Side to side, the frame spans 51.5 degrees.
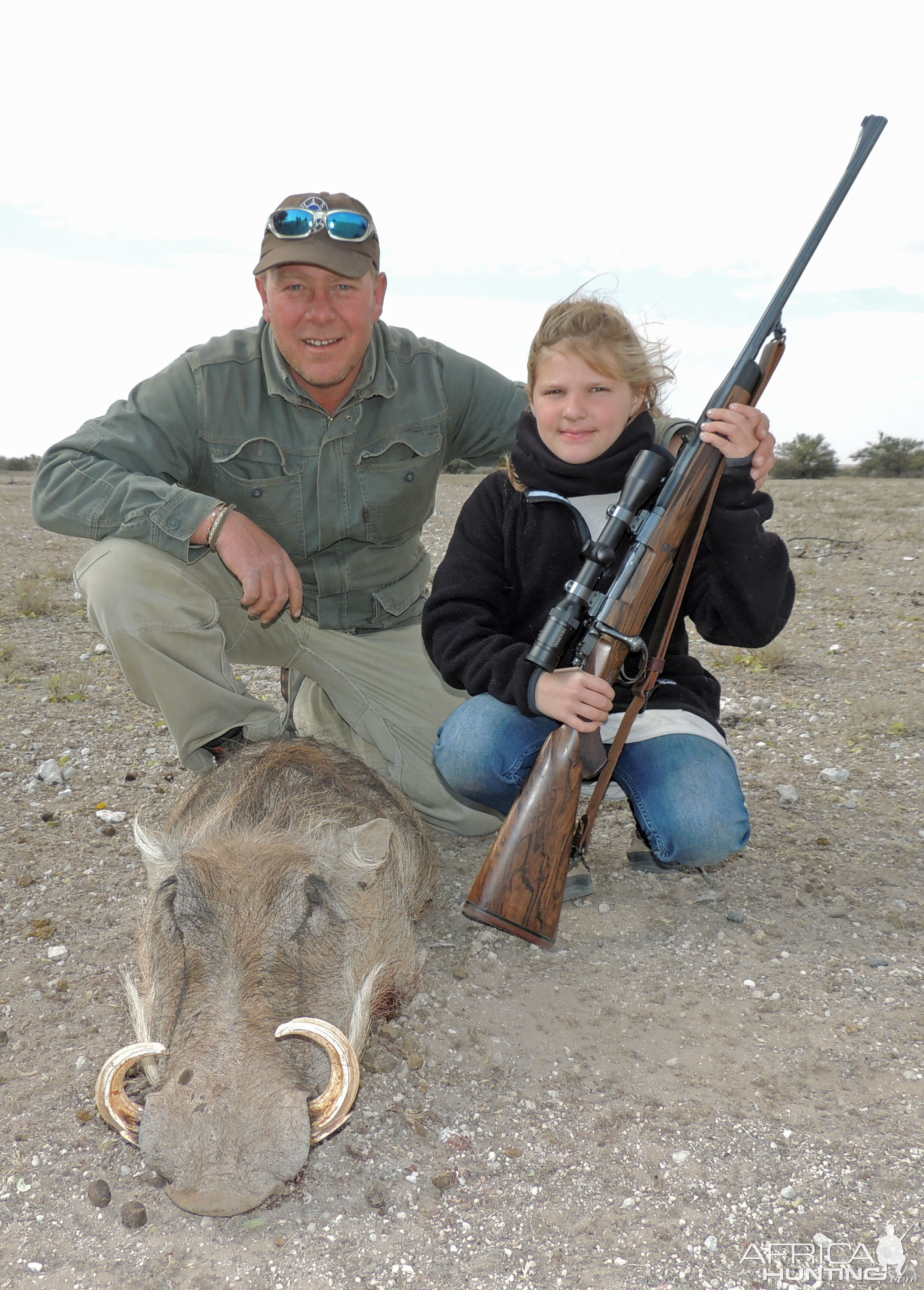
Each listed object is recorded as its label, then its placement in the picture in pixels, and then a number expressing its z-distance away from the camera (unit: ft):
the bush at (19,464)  97.19
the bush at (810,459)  79.41
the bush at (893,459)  78.48
